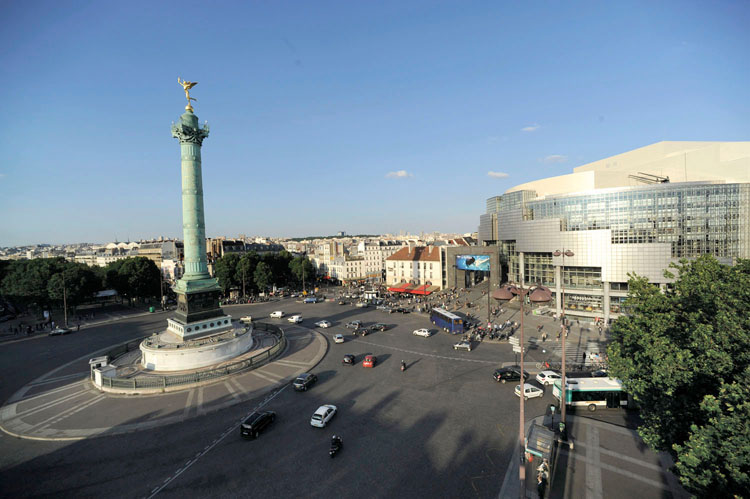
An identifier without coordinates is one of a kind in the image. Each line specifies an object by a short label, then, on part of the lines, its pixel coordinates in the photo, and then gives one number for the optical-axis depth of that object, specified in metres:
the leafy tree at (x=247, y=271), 74.75
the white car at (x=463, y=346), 35.03
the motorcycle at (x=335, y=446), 17.22
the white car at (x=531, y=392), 23.89
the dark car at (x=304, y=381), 25.47
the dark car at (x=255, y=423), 19.08
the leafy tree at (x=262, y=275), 74.38
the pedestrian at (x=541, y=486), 14.45
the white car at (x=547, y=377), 26.09
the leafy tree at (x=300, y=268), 85.75
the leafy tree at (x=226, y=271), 74.69
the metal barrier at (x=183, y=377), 26.11
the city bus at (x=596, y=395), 22.61
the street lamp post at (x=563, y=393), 18.25
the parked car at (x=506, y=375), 26.45
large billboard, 70.09
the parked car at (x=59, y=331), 45.16
